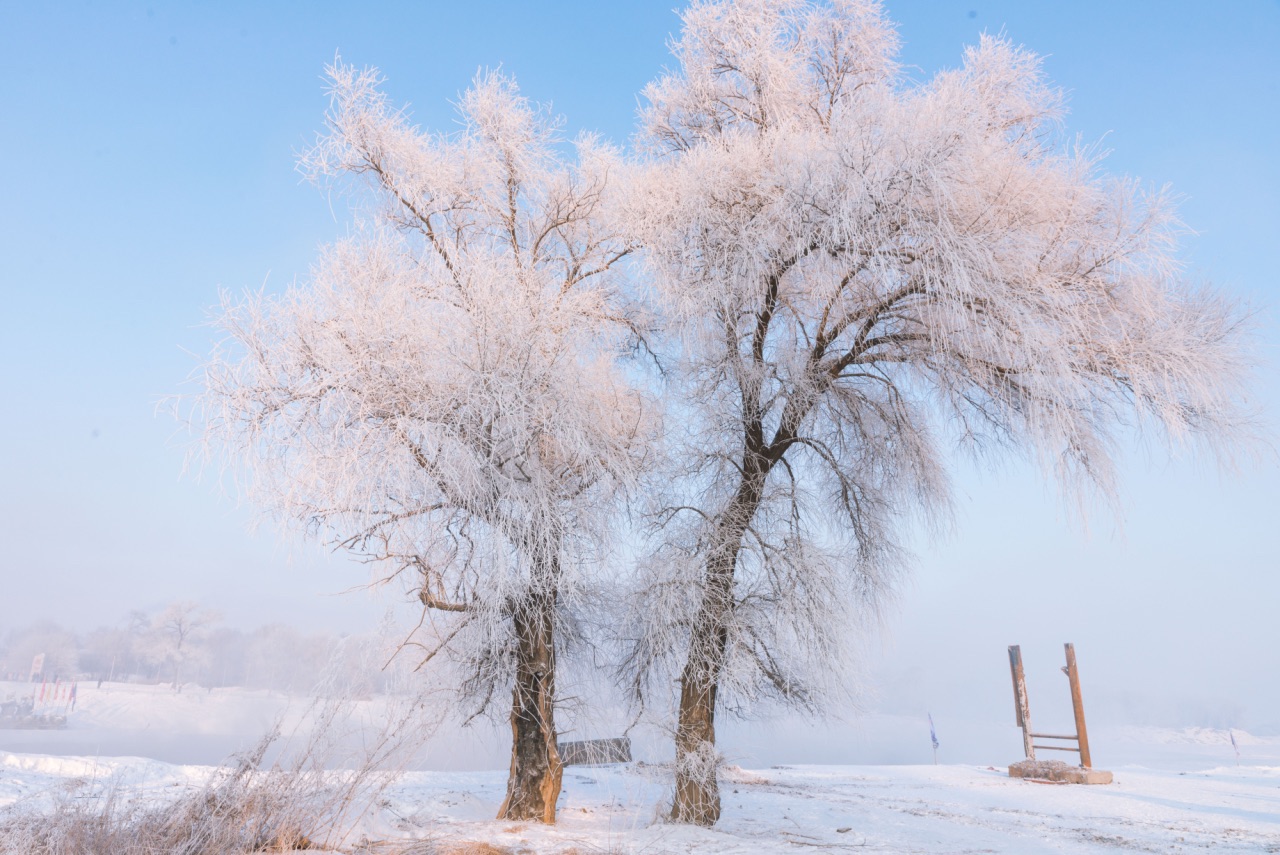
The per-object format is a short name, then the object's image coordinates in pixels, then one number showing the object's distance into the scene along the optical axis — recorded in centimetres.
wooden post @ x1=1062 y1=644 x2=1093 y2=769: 1393
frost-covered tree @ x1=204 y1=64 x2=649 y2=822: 670
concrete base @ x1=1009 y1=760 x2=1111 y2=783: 1275
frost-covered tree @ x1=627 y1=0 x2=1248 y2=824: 711
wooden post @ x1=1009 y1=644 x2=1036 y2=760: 1520
